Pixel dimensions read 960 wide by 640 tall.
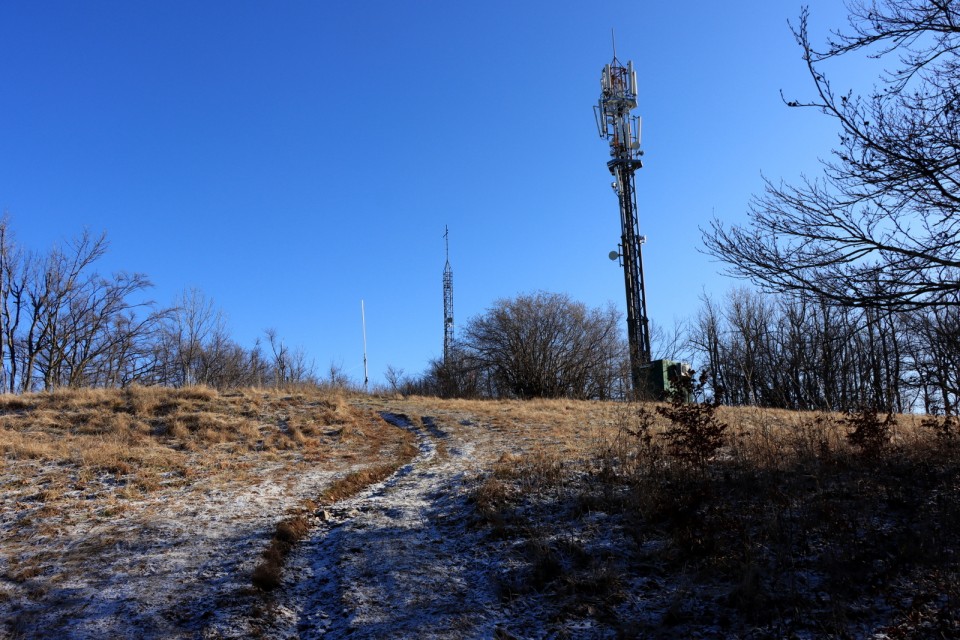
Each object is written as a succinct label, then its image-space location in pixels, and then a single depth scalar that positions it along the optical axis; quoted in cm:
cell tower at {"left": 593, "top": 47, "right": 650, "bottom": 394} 2772
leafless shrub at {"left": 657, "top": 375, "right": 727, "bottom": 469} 655
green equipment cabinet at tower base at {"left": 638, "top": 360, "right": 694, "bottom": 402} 2109
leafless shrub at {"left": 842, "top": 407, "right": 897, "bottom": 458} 698
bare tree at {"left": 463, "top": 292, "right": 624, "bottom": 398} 3484
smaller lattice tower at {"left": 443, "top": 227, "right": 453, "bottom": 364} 4461
